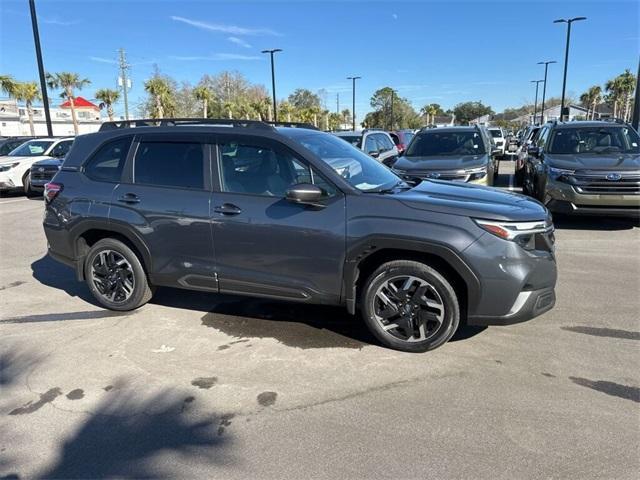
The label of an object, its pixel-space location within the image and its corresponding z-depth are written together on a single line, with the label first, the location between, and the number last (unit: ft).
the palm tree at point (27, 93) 172.96
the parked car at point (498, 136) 84.48
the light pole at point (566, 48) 105.09
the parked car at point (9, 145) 54.39
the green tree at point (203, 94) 176.55
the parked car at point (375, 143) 37.11
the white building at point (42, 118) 231.32
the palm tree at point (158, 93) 167.84
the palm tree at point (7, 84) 158.51
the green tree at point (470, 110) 358.23
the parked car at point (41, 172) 42.86
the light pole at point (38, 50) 61.41
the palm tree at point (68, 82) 185.71
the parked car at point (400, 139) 60.39
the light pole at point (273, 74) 124.88
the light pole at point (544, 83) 166.34
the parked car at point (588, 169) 25.20
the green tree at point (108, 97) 204.33
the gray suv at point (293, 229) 11.89
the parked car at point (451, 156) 28.12
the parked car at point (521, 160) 43.39
